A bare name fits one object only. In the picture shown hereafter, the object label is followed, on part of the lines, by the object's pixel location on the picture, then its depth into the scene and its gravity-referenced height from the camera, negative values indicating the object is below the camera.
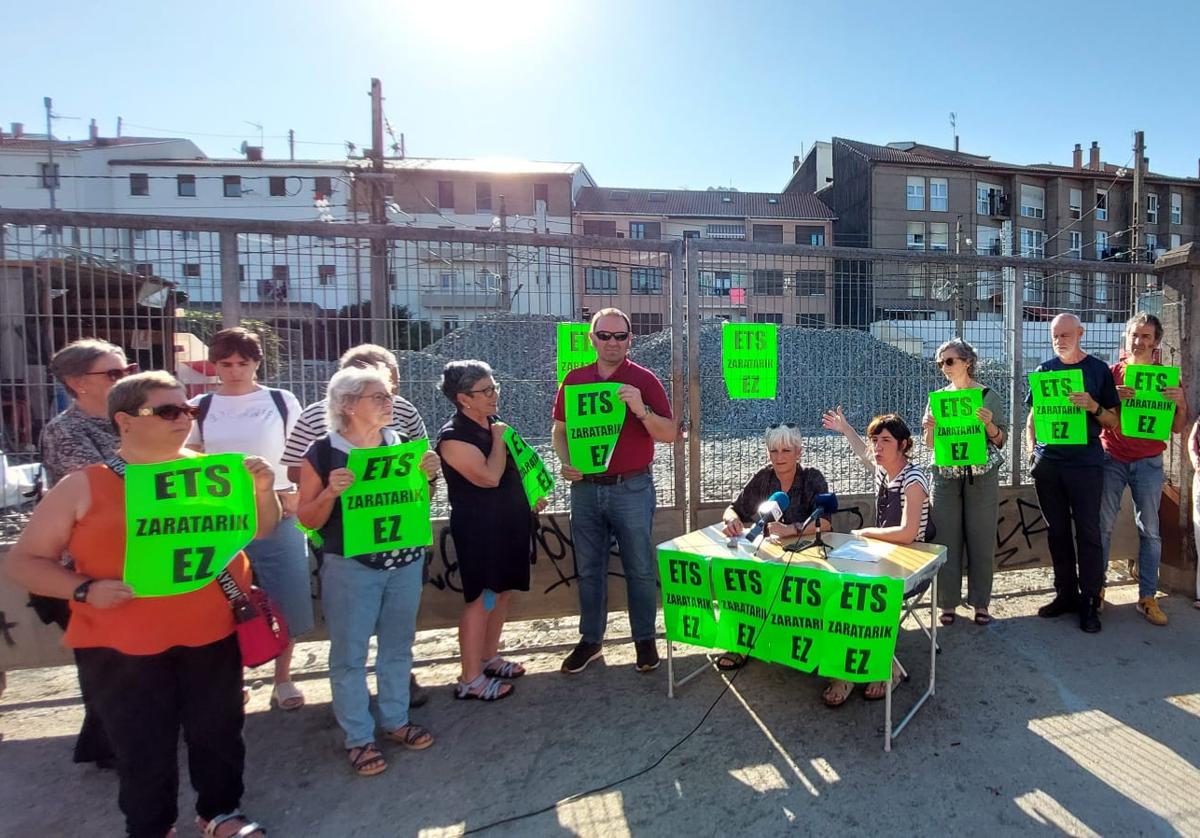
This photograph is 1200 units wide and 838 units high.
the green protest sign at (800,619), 3.22 -1.11
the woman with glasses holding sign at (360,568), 3.05 -0.79
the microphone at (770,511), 3.46 -0.61
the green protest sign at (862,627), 3.07 -1.10
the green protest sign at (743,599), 3.37 -1.05
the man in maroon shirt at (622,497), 4.02 -0.60
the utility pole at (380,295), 4.30 +0.71
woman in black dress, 3.63 -0.65
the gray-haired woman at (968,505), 4.50 -0.79
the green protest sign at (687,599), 3.58 -1.10
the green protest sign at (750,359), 4.79 +0.27
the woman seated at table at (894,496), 3.75 -0.60
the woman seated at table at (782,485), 3.91 -0.54
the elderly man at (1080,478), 4.60 -0.61
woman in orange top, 2.36 -0.83
